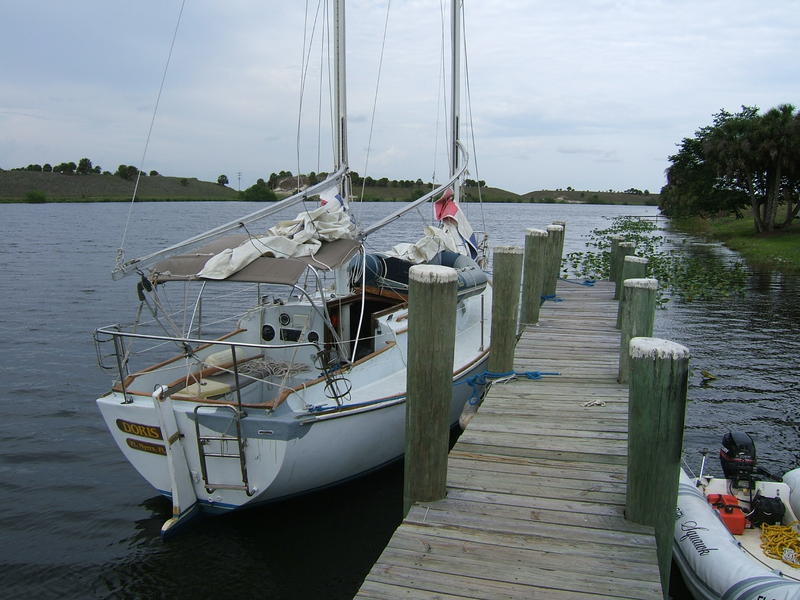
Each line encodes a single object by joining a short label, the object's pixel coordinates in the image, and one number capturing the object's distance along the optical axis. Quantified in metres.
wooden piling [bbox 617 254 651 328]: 10.42
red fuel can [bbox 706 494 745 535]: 5.94
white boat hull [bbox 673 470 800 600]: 5.04
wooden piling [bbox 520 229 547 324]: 10.84
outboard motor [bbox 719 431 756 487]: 6.57
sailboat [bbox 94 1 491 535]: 6.57
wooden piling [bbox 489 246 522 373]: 7.86
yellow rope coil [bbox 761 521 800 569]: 5.41
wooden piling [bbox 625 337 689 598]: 4.17
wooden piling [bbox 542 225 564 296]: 13.70
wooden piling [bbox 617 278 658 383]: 7.27
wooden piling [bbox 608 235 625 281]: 15.08
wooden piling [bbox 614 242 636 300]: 13.91
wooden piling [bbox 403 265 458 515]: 4.58
